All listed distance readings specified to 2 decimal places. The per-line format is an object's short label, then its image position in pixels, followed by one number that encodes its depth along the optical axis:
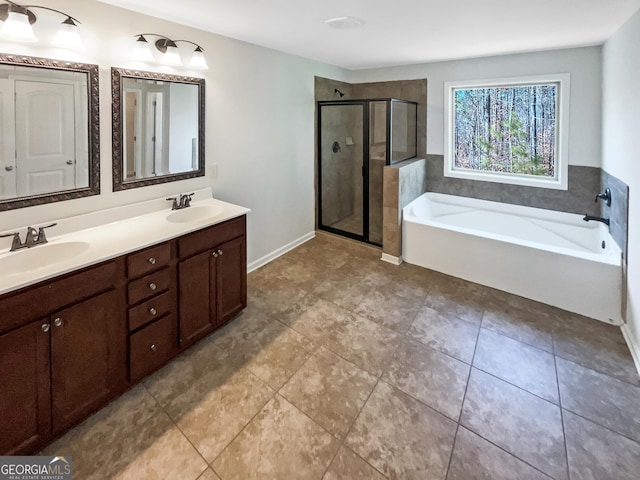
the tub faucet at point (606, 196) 2.98
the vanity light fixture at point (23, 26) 1.67
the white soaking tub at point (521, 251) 2.70
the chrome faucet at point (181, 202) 2.61
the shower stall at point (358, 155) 3.89
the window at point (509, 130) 3.59
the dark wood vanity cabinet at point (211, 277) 2.21
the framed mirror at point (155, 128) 2.25
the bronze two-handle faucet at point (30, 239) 1.79
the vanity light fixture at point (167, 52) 2.26
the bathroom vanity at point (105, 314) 1.48
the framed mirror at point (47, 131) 1.77
